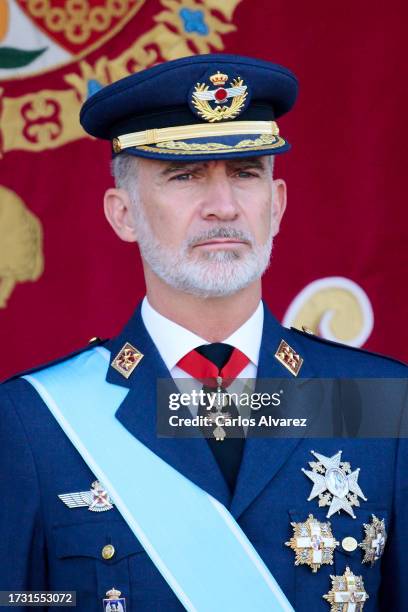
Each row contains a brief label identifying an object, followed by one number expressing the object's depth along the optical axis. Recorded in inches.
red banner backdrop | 310.2
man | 237.1
